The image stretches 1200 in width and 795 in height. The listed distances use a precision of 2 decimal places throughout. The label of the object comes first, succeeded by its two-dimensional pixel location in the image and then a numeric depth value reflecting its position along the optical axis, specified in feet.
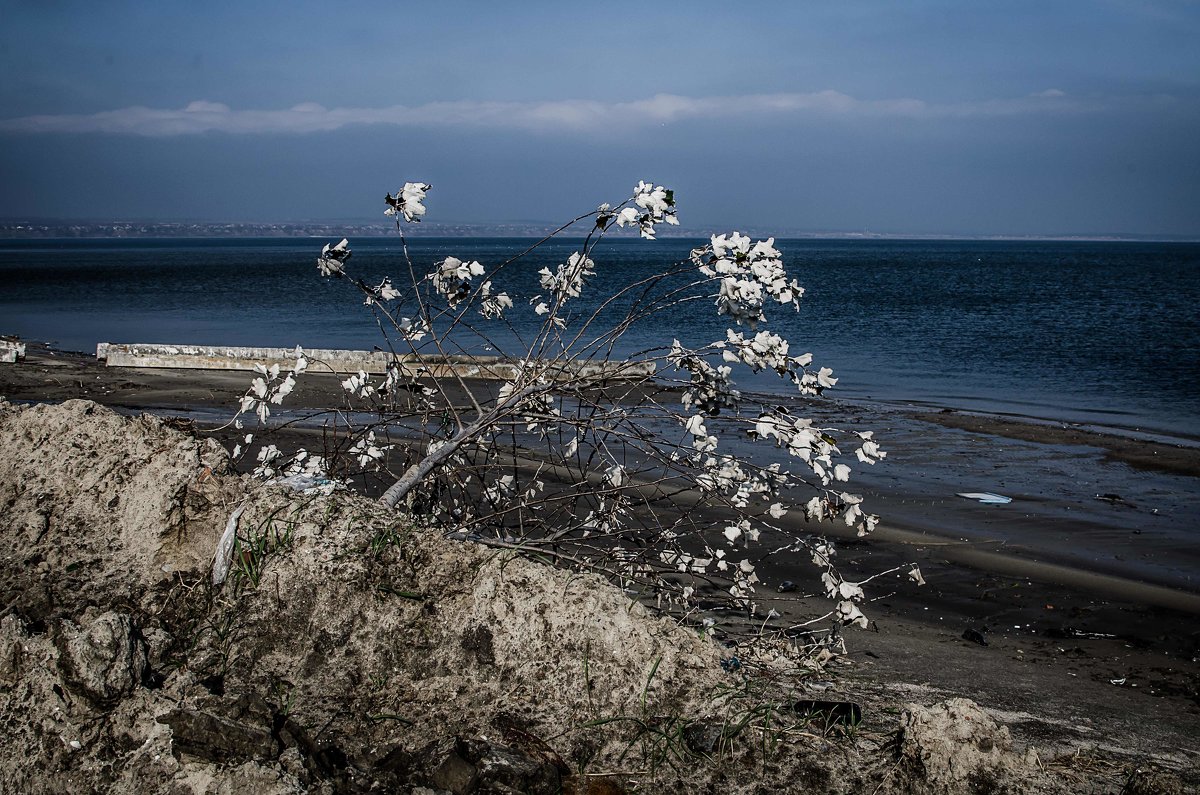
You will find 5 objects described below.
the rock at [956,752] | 10.66
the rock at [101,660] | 11.01
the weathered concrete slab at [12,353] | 55.21
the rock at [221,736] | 10.52
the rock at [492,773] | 10.68
